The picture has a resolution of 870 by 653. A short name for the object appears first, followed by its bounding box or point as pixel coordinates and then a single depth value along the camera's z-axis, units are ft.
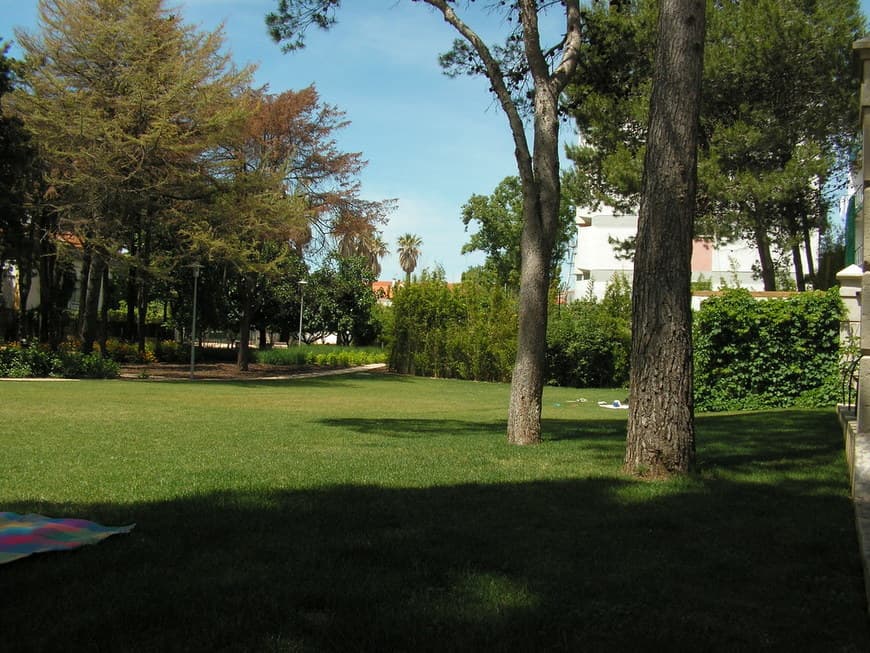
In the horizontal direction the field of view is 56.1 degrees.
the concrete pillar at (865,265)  17.19
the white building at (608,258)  176.24
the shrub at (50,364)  88.99
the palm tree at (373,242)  132.46
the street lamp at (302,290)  141.35
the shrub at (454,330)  118.52
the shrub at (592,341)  110.01
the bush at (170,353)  134.10
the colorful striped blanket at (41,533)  13.70
